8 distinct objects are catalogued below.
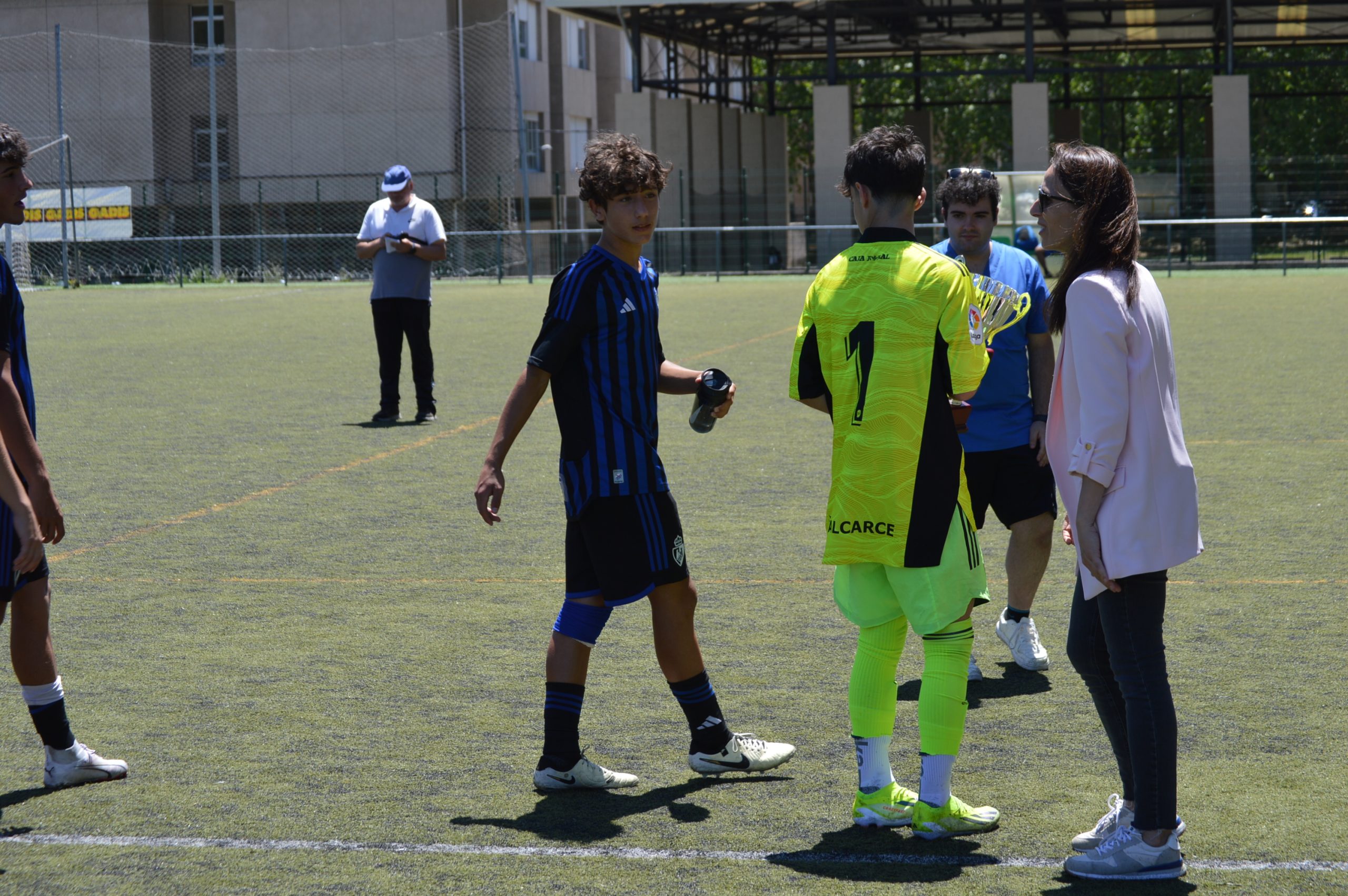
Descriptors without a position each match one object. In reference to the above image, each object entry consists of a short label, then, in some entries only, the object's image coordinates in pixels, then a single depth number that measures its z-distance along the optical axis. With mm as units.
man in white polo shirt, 25109
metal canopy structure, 77187
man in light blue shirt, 10969
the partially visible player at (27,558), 8250
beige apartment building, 88562
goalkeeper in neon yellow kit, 7898
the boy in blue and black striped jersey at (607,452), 8695
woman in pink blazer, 7055
